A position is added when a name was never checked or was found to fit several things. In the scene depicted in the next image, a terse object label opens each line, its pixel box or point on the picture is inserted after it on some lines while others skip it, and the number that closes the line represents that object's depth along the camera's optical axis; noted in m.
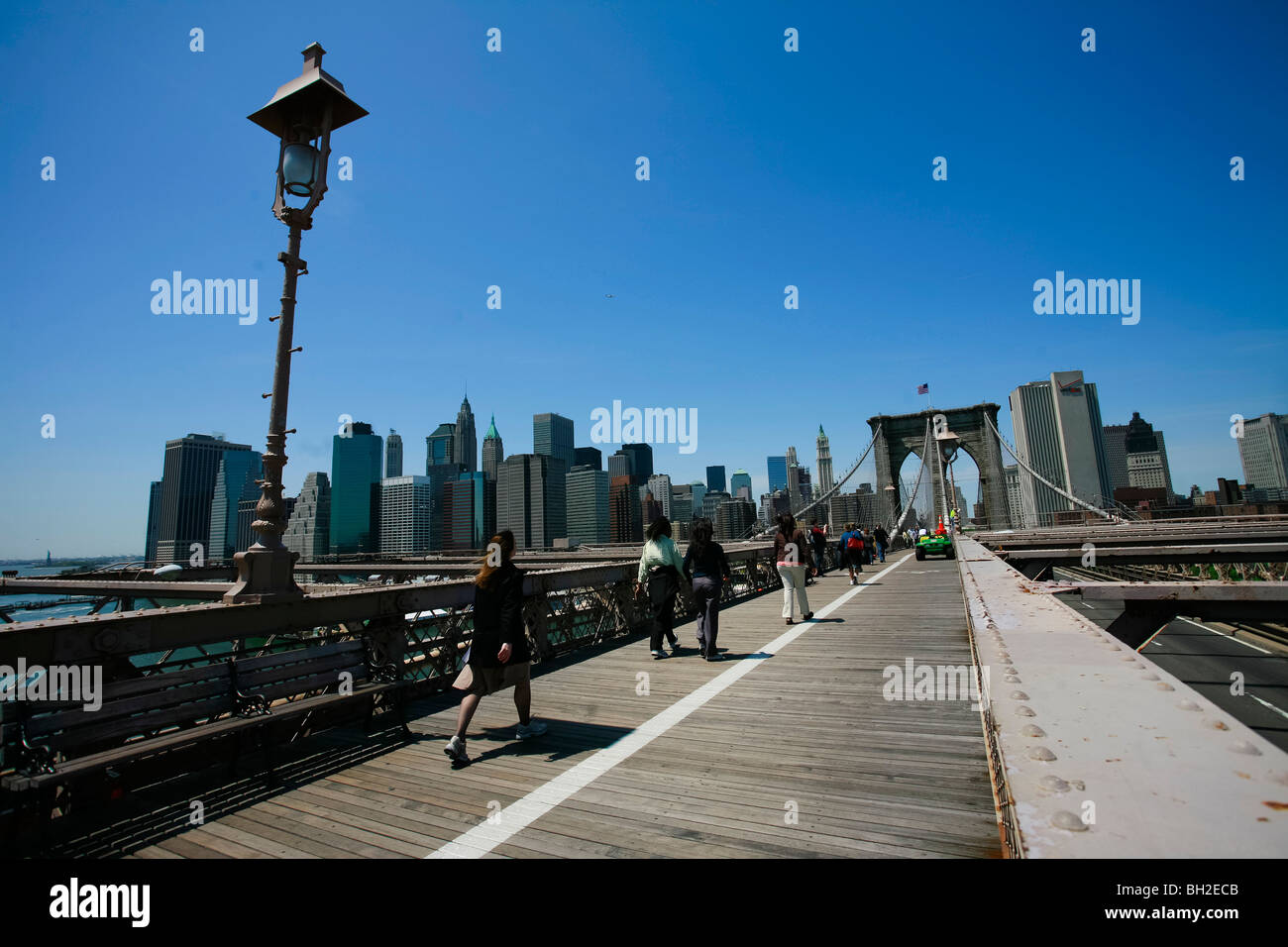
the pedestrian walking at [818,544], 22.12
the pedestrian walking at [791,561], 10.78
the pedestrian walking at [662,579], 8.31
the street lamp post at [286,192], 5.50
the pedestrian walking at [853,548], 18.67
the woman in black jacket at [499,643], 5.00
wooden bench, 3.48
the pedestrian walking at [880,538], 33.90
